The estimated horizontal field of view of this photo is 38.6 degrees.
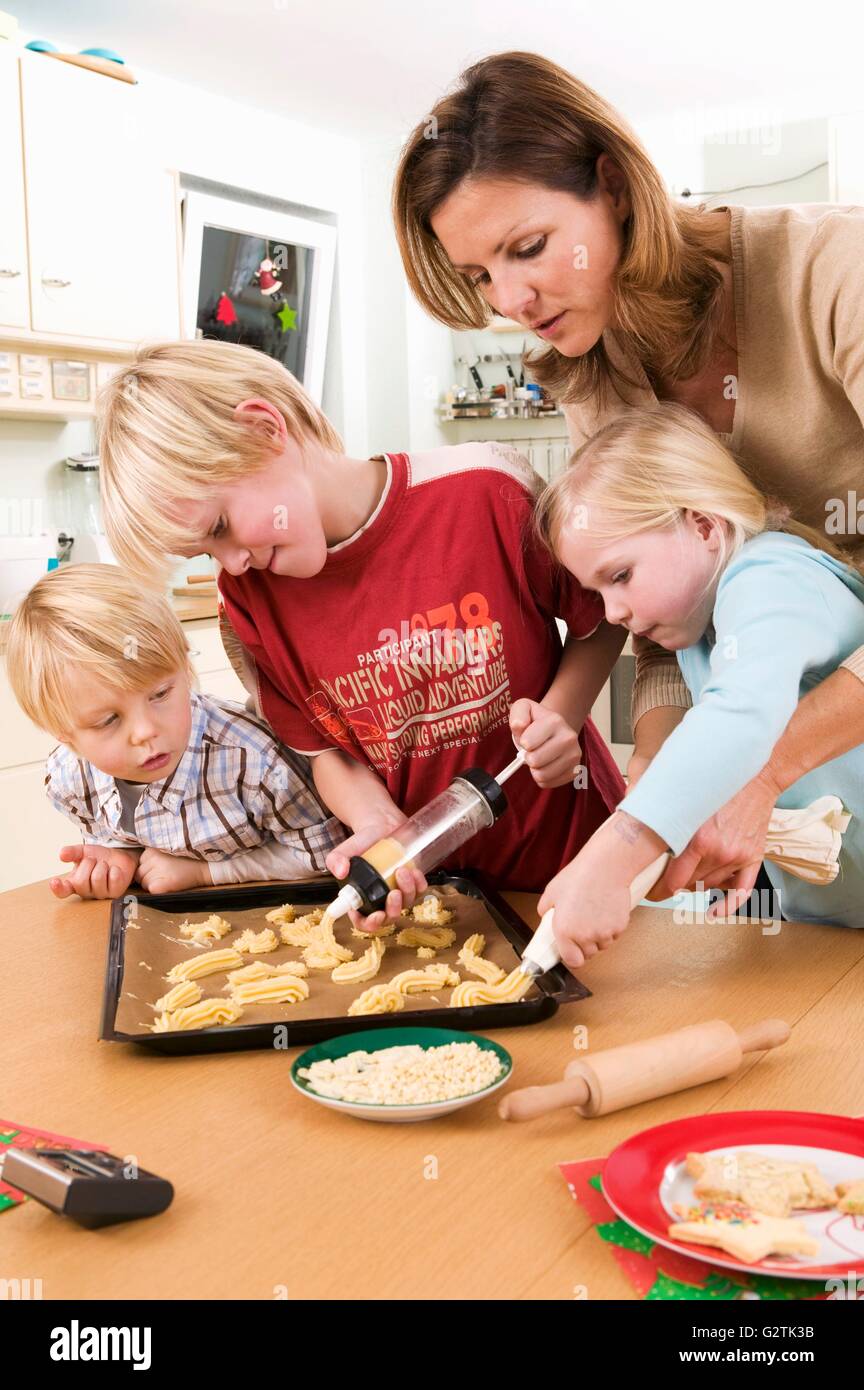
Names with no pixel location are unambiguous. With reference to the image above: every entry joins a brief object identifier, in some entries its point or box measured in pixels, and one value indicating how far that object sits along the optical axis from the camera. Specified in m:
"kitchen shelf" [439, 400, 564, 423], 5.82
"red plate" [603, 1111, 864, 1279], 0.72
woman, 1.29
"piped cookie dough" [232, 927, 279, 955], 1.31
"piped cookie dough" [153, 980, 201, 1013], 1.16
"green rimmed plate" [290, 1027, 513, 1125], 0.92
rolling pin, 0.89
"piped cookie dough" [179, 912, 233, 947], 1.37
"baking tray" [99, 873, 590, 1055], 1.06
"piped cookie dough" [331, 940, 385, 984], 1.21
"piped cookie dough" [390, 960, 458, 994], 1.17
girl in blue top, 1.06
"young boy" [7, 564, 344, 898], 1.56
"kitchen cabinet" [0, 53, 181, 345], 3.64
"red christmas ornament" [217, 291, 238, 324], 4.95
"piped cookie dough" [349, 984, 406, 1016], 1.12
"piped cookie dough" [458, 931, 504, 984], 1.19
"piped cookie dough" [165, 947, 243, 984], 1.25
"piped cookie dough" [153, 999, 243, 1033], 1.12
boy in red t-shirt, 1.42
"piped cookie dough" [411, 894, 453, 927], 1.36
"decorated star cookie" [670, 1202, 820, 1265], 0.71
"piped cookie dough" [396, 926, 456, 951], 1.30
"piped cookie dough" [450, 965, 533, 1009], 1.12
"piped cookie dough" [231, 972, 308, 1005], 1.17
